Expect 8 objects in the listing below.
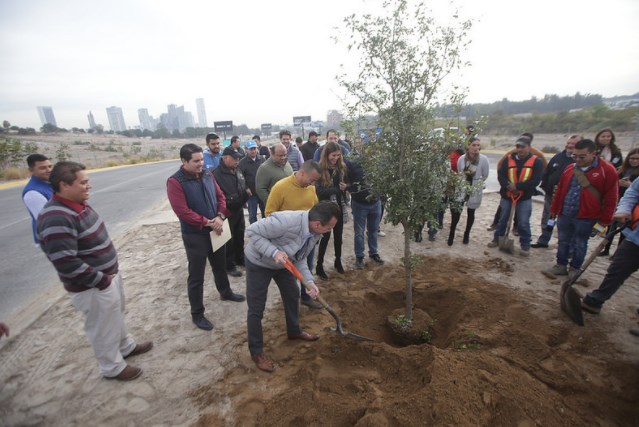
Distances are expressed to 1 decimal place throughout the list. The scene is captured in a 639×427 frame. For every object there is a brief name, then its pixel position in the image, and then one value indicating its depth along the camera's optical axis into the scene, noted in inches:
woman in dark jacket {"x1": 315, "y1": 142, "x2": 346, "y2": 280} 175.3
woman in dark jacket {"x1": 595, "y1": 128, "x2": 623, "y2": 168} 213.0
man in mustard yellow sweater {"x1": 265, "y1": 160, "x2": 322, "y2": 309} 142.9
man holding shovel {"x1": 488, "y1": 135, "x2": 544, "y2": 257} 209.0
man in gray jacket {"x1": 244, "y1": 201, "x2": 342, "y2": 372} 108.0
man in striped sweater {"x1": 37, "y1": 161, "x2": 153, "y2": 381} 95.8
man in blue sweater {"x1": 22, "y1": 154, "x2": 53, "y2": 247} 133.0
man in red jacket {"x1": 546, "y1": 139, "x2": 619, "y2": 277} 167.8
